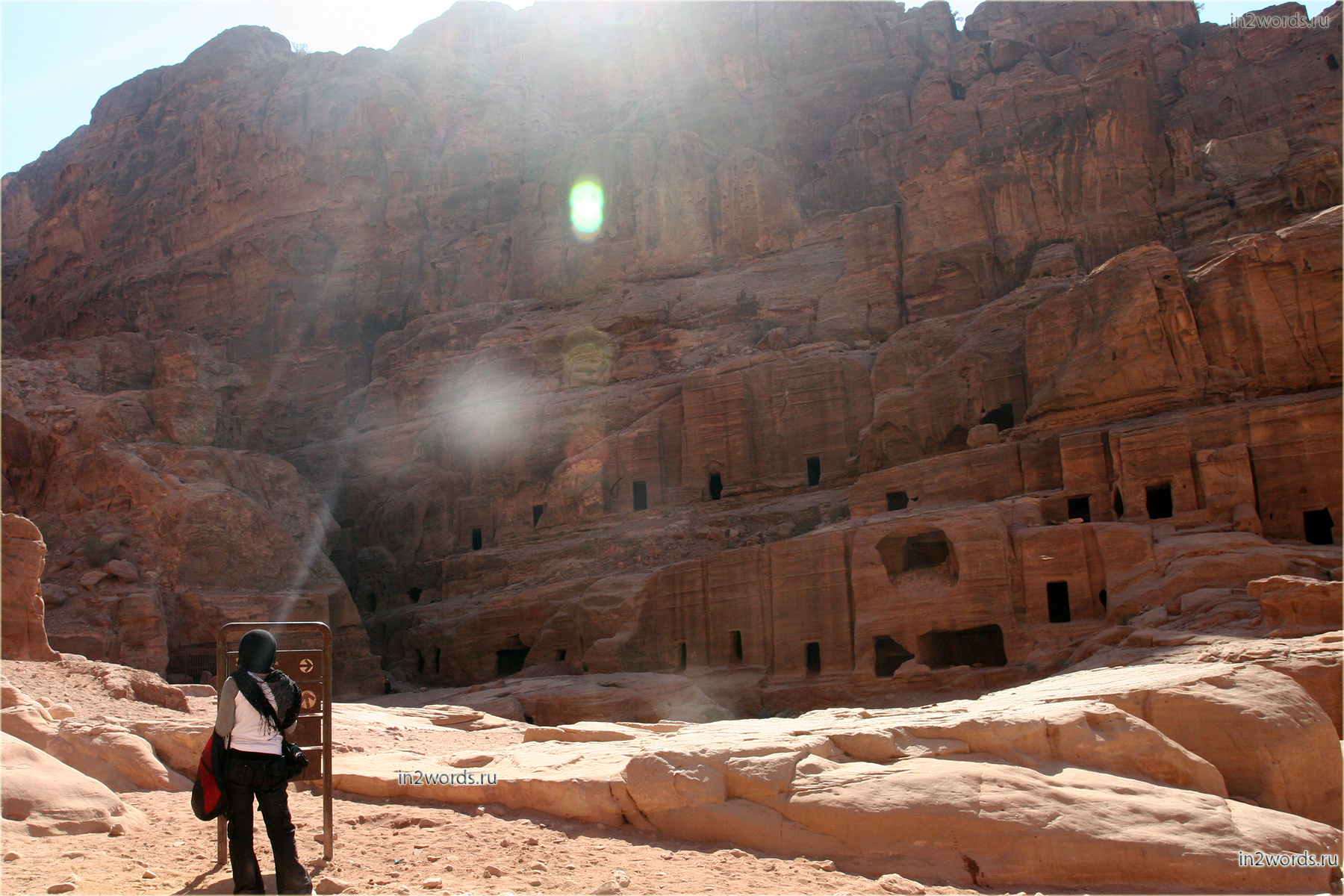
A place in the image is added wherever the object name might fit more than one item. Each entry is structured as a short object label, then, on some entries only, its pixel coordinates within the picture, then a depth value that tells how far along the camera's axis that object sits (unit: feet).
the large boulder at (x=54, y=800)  32.81
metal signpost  31.37
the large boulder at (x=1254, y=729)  42.16
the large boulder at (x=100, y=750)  42.14
